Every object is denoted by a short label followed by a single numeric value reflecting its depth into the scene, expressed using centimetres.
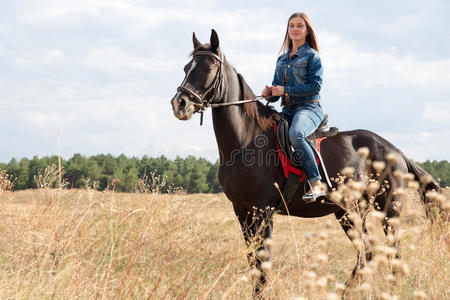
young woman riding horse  571
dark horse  528
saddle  571
